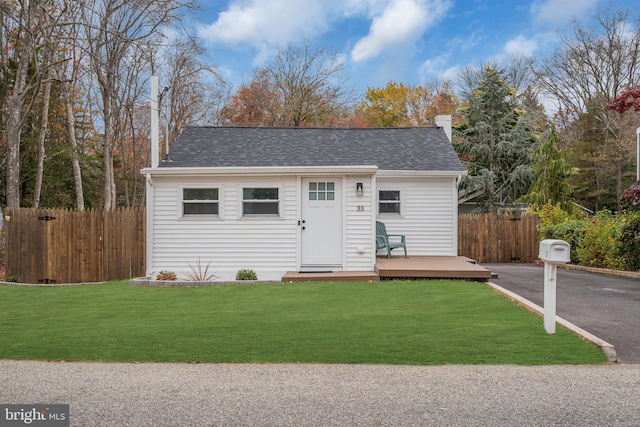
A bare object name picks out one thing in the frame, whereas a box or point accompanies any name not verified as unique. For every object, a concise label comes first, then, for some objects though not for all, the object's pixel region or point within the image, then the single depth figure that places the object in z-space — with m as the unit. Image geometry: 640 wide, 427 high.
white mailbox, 5.32
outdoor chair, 12.66
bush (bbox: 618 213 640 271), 11.44
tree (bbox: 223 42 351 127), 30.64
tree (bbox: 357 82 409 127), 32.25
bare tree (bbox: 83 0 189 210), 18.58
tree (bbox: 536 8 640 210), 25.95
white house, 11.34
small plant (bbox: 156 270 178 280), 11.20
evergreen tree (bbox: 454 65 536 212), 23.92
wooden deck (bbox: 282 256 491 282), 10.23
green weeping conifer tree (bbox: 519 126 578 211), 20.22
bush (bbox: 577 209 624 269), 12.19
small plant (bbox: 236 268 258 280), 11.02
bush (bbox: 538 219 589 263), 13.81
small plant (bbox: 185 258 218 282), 11.43
